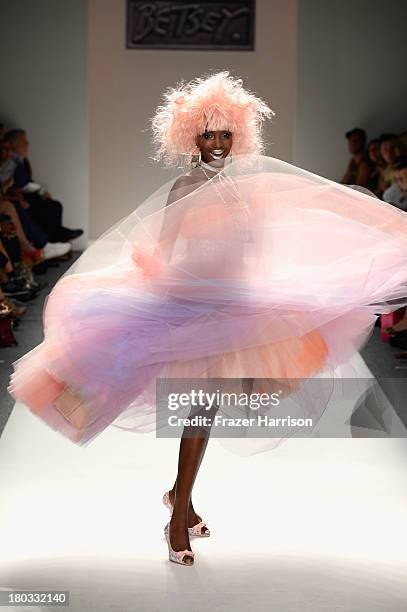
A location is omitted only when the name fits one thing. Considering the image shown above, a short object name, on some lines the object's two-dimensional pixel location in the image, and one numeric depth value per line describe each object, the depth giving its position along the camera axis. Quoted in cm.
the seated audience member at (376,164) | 1335
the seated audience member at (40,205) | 1347
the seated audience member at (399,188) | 1046
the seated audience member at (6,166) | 1273
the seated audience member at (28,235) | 1219
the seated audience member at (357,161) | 1428
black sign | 1645
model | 466
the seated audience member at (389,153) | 1218
